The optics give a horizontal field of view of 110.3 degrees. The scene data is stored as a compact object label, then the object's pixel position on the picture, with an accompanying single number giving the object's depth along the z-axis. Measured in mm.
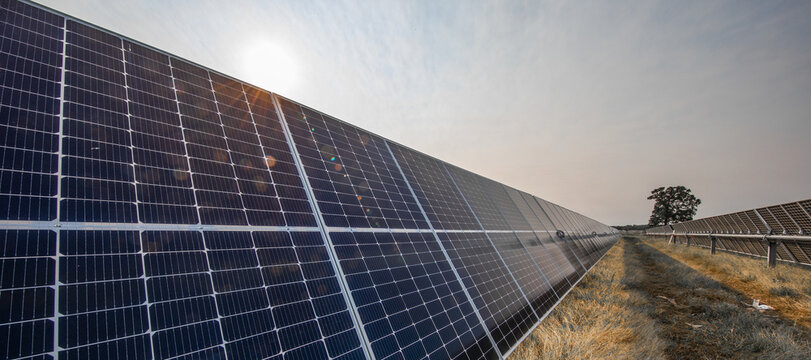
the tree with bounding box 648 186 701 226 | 92688
